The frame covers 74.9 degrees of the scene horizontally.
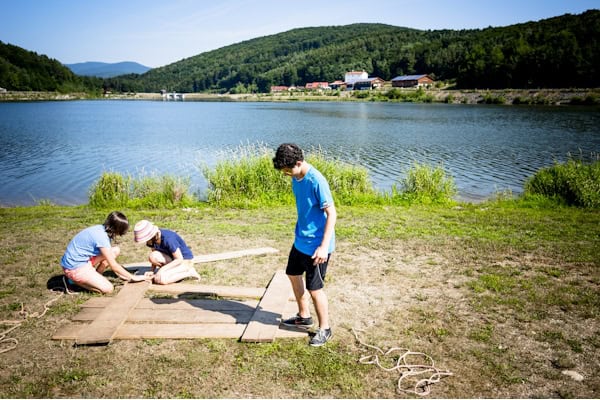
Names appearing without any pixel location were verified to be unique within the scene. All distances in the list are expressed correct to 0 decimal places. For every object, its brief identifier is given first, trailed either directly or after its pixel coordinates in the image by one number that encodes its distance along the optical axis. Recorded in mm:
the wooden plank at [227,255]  7290
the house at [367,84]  153538
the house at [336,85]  173112
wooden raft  4781
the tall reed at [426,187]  13188
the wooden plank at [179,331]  4766
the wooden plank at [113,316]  4633
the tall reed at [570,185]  11898
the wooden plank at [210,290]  5910
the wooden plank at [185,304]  5535
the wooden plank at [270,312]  4715
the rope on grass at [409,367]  3934
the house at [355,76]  177375
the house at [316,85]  170262
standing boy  4059
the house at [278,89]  174875
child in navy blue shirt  6285
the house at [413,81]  137000
